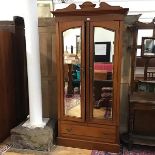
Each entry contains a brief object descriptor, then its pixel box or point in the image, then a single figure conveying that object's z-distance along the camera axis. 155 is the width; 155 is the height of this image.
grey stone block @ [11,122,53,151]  2.27
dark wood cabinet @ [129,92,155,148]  2.18
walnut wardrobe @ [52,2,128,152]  2.06
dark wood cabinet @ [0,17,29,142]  2.45
